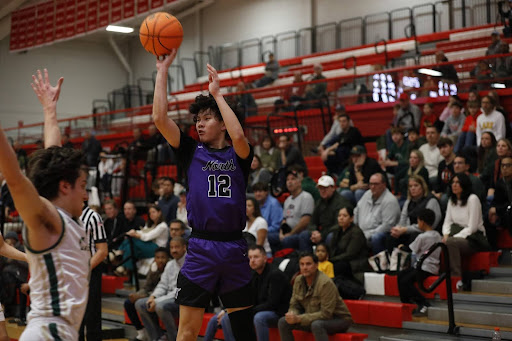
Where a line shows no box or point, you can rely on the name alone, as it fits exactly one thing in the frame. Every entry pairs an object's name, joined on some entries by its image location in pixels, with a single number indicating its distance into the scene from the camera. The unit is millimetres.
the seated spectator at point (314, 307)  7238
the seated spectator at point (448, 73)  12166
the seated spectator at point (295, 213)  9500
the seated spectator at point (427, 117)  12031
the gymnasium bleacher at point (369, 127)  7431
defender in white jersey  2951
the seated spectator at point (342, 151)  11852
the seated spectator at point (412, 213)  8297
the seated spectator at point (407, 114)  12148
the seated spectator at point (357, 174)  10250
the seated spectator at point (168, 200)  11469
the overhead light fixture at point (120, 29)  21469
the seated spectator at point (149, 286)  9359
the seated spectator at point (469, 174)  8508
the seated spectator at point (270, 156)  12289
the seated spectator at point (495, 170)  8836
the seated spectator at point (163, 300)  8742
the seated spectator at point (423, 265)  7715
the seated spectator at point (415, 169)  9773
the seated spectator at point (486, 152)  9328
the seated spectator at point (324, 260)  8172
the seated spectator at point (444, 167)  9422
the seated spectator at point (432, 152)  10289
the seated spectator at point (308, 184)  10656
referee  6434
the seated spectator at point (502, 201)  8250
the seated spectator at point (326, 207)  9352
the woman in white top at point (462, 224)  7832
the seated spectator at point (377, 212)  8641
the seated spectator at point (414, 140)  10812
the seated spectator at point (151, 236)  10633
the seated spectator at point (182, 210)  11078
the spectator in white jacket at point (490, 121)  10203
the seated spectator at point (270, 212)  9734
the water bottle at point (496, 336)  6445
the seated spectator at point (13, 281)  10781
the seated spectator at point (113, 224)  11094
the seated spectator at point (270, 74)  18731
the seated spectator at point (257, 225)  9109
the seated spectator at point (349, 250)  8258
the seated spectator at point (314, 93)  14102
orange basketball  4785
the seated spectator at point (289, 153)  11828
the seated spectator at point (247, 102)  15141
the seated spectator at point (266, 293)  7668
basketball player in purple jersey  4414
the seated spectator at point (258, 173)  11688
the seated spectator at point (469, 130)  10461
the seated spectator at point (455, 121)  11227
